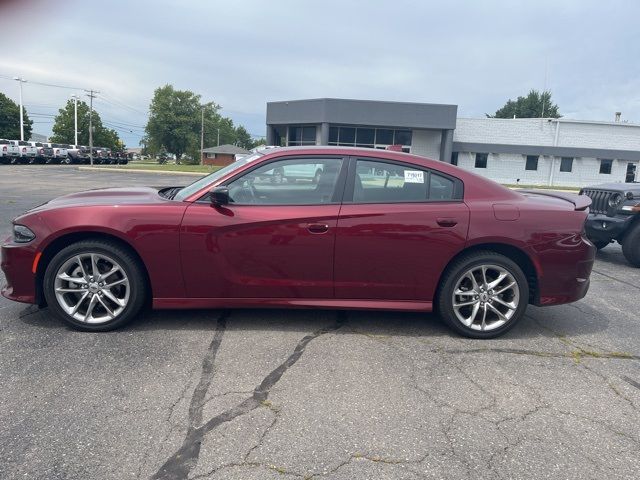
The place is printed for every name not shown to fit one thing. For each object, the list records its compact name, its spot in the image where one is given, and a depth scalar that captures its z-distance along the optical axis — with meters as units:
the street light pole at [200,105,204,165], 74.53
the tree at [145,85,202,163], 79.69
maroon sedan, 3.86
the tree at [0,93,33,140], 72.81
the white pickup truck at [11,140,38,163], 40.50
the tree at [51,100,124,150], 86.56
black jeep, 7.16
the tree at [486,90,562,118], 71.00
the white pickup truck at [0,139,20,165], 39.09
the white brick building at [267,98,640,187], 36.22
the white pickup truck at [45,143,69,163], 43.88
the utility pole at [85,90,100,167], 52.72
